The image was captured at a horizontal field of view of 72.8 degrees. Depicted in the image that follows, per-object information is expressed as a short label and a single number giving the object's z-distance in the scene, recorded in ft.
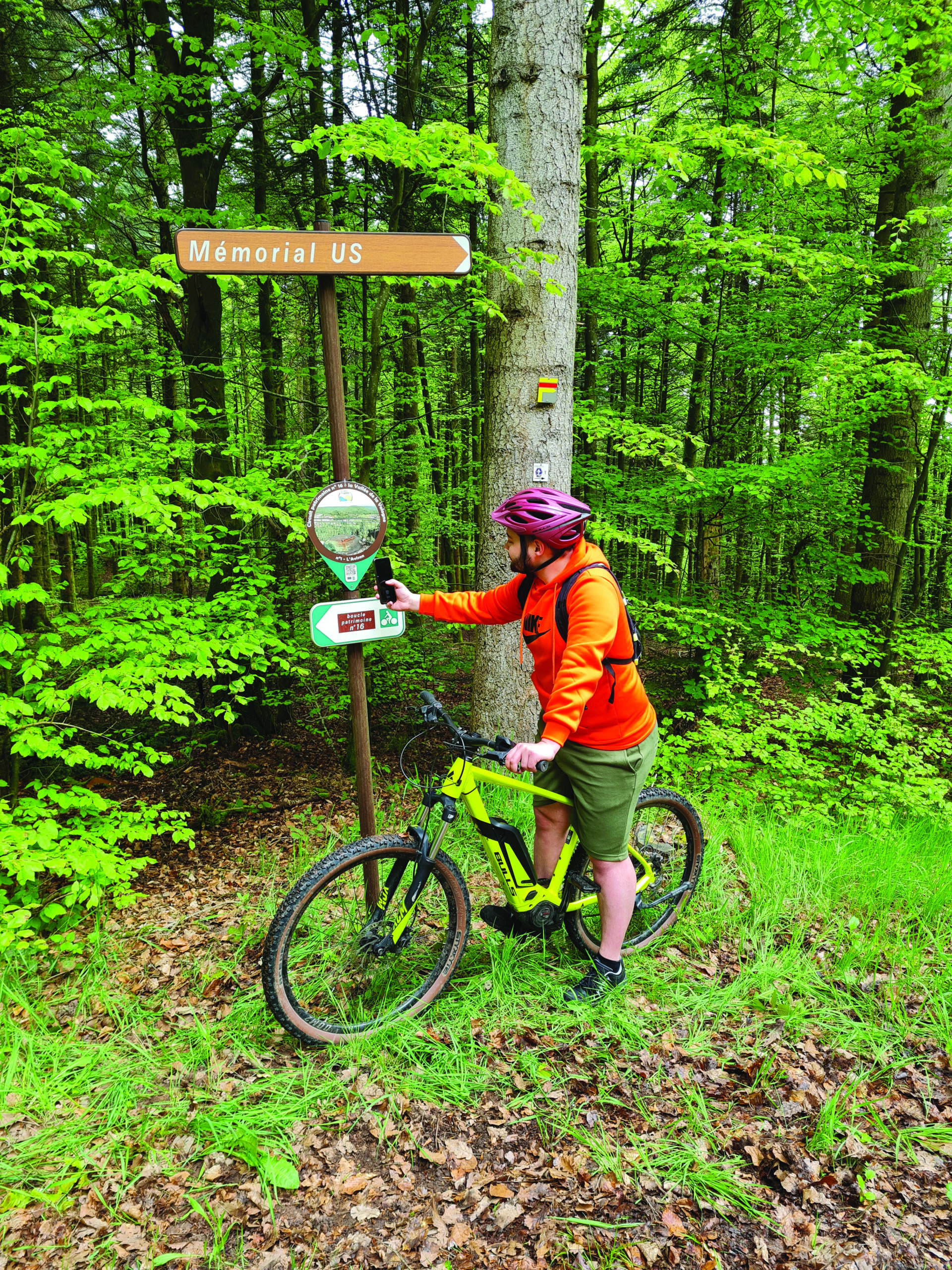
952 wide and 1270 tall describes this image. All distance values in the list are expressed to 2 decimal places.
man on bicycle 8.12
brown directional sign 8.27
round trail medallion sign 8.74
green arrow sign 8.66
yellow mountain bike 8.35
